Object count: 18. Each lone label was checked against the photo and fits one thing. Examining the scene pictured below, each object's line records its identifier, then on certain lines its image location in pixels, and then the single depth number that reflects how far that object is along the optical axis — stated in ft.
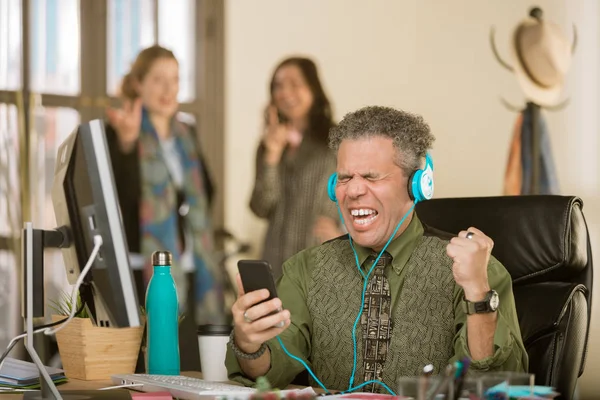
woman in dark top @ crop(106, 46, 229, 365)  22.39
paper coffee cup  14.27
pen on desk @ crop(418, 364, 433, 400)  11.55
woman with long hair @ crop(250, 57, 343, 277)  23.60
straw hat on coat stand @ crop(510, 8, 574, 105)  24.41
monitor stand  12.97
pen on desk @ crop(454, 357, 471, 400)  11.61
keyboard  12.84
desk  13.72
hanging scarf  24.23
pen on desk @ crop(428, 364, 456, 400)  11.57
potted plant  14.11
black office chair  14.41
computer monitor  12.52
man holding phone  14.32
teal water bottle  14.08
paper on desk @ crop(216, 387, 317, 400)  12.44
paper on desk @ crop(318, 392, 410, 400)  12.70
